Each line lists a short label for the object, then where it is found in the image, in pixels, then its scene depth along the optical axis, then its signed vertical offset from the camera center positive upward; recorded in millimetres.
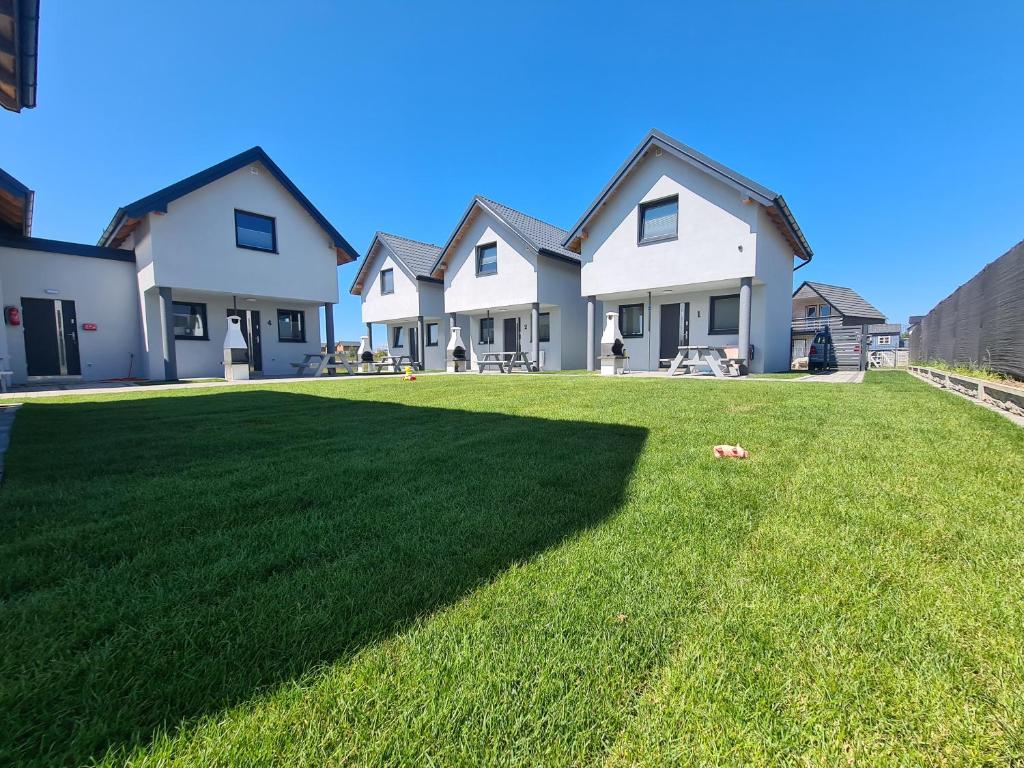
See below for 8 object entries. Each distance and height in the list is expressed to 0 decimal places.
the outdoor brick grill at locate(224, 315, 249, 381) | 12672 +70
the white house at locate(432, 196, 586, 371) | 16578 +2919
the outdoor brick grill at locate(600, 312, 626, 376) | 12953 +158
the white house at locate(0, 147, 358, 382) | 11617 +2421
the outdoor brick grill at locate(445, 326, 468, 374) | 17312 +138
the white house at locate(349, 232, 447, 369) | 20797 +3064
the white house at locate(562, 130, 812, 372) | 12125 +3020
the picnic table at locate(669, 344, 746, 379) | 11617 -305
